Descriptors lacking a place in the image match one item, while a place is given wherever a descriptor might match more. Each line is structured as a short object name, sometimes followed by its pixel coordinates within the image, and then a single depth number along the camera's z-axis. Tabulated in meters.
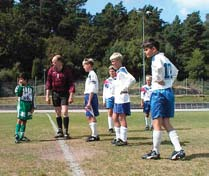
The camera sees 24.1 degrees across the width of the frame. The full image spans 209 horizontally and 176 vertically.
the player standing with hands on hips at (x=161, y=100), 8.52
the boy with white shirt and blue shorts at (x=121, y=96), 10.48
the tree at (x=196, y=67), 94.00
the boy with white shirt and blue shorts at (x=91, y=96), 11.91
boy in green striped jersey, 12.29
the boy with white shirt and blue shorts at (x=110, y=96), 14.83
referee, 12.30
